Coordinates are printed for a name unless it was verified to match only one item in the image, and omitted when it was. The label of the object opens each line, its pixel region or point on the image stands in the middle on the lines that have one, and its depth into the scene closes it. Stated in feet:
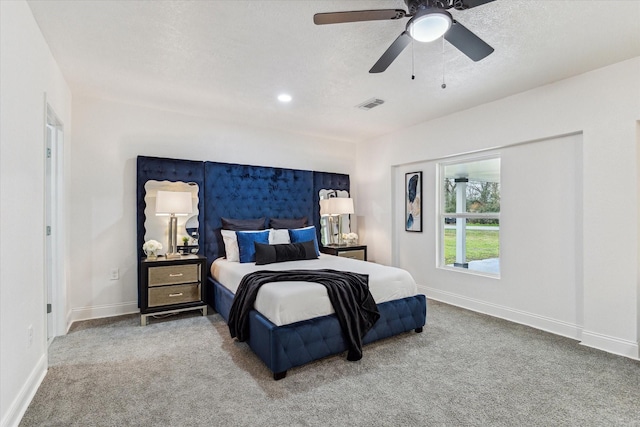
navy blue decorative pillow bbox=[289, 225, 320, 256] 14.87
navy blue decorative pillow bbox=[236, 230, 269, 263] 13.25
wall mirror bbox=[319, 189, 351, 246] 17.80
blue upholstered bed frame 8.13
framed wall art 16.24
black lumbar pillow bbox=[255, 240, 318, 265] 12.77
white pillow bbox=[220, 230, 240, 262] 13.57
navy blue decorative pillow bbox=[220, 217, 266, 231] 14.53
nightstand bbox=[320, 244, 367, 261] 16.52
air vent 12.66
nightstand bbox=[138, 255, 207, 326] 11.71
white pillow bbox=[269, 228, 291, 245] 14.24
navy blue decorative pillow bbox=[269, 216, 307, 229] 15.69
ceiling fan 5.92
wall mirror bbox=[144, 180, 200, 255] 13.14
